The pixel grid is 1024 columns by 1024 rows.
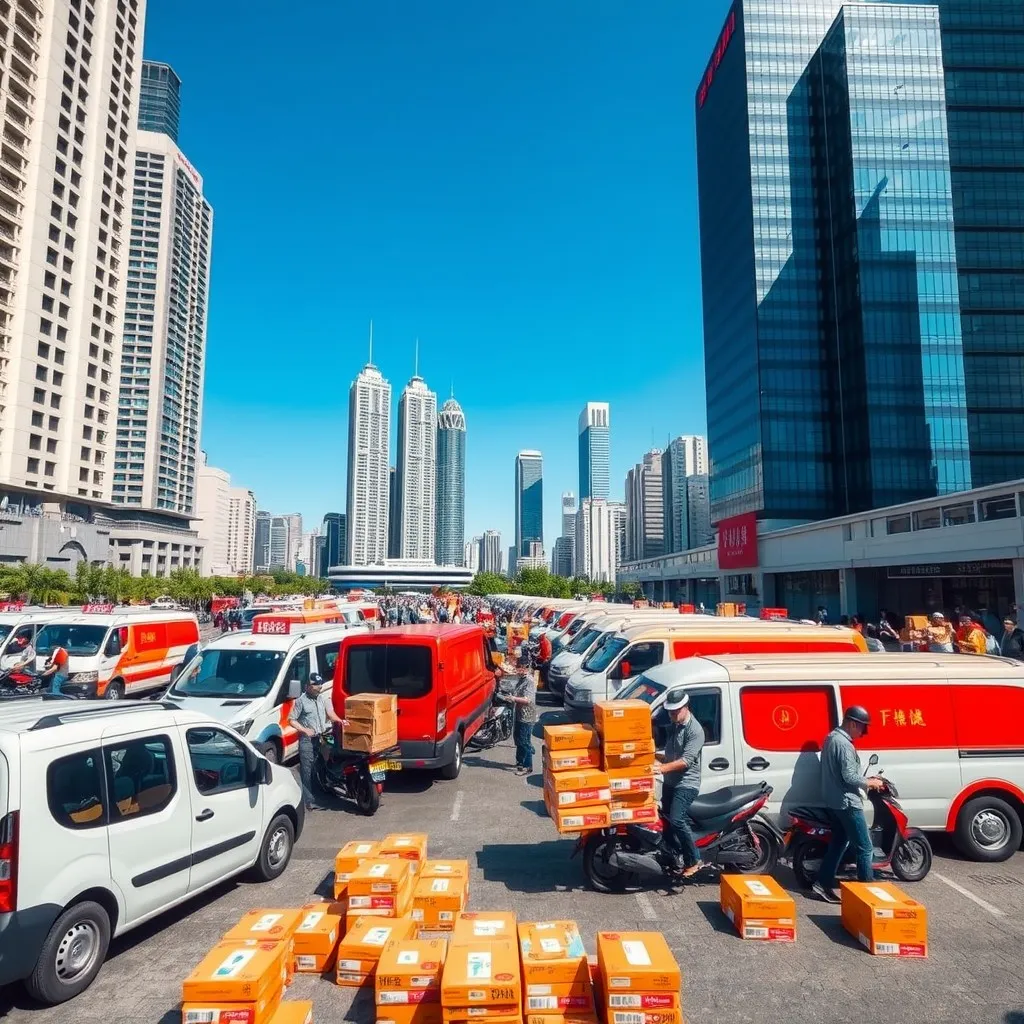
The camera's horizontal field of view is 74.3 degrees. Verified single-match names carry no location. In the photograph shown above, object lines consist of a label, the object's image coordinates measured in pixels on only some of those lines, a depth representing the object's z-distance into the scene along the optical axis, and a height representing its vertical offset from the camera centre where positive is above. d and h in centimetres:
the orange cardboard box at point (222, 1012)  387 -239
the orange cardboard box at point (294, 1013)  385 -241
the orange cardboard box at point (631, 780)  631 -175
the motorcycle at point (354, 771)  876 -235
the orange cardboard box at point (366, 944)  473 -246
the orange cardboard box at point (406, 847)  603 -229
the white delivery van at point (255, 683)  1005 -142
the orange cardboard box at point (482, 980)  387 -223
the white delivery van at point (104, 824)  424 -171
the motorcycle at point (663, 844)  641 -240
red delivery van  970 -131
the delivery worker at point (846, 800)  609 -189
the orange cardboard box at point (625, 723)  636 -123
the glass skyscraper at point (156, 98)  13275 +9718
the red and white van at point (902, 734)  705 -150
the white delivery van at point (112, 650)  1573 -139
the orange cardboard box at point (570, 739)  645 -140
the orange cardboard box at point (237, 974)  389 -225
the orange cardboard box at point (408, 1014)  408 -253
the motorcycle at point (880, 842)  638 -240
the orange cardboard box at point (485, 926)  444 -225
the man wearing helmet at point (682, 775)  636 -176
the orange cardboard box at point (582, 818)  617 -206
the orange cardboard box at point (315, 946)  491 -256
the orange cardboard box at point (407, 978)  409 -233
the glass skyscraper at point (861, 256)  6294 +3265
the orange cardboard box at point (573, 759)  640 -158
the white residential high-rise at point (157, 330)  9825 +3919
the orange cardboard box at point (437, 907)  529 -245
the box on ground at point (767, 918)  541 -260
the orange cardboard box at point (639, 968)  399 -224
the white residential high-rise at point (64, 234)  5012 +2865
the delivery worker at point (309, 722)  906 -174
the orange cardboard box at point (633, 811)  627 -203
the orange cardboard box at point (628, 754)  635 -152
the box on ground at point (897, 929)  514 -255
